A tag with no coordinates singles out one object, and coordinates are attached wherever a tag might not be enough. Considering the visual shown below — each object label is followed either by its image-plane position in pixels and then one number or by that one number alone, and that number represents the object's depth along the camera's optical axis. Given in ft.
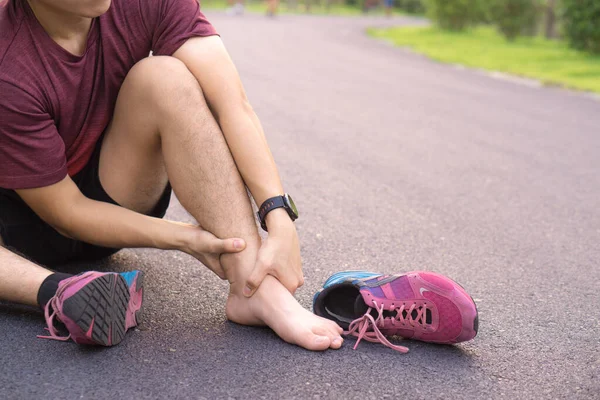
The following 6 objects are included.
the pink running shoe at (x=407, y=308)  8.09
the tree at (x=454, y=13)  71.61
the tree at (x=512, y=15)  65.36
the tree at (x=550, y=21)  70.59
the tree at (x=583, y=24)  48.96
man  8.14
